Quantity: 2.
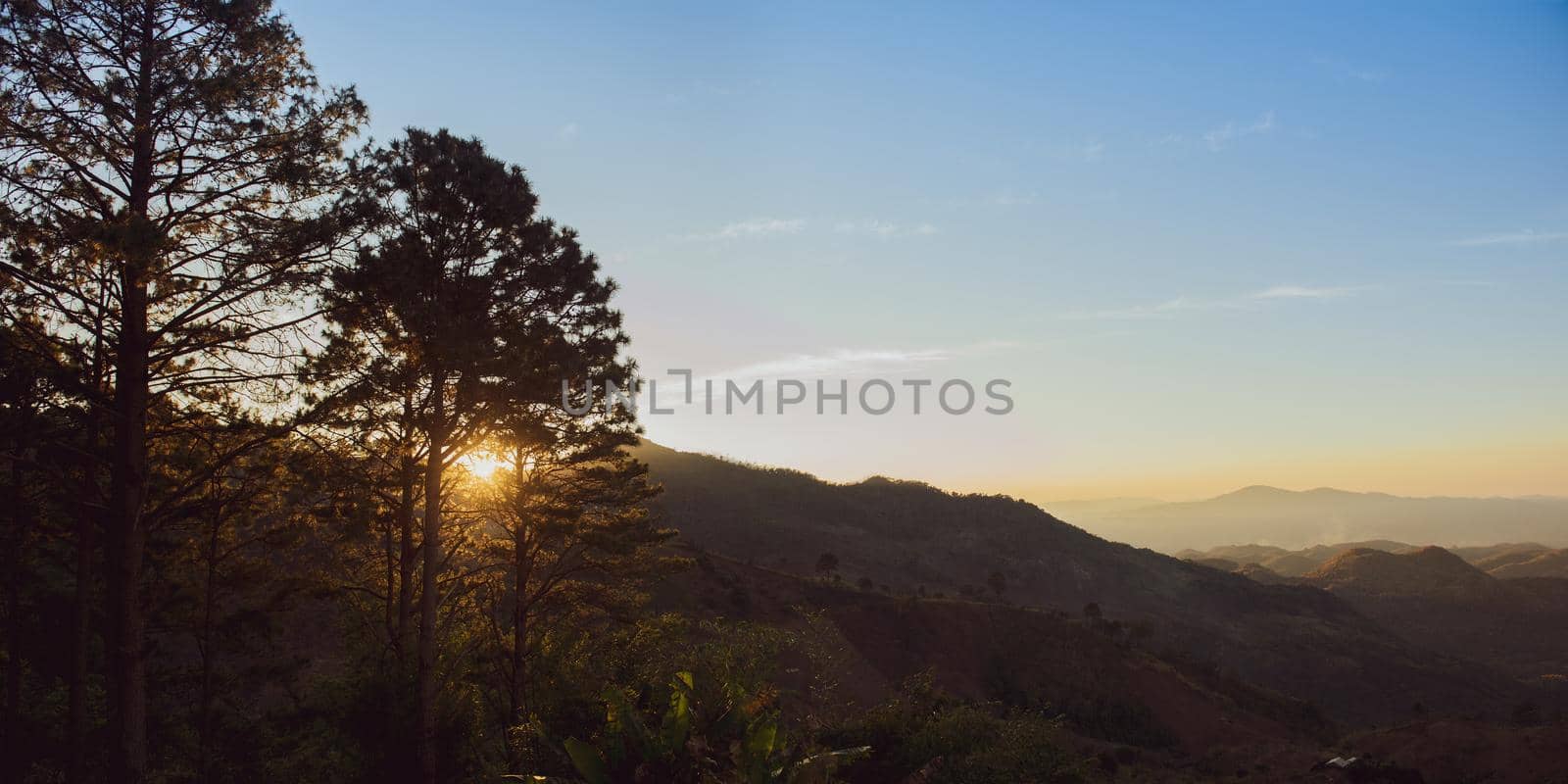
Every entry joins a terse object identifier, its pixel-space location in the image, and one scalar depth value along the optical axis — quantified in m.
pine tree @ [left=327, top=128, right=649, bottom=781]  14.70
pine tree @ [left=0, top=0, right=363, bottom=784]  9.90
